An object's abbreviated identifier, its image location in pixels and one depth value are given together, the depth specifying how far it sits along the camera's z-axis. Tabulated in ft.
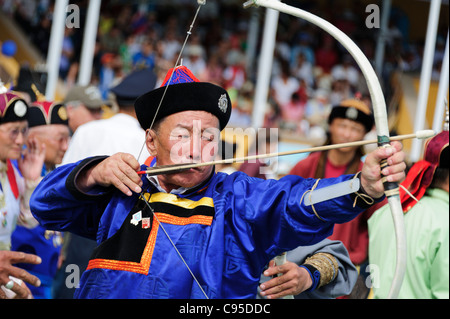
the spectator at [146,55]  35.60
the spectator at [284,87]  39.91
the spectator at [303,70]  42.19
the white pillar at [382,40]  37.81
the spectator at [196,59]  38.47
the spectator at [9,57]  34.33
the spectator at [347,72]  42.70
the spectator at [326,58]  44.60
